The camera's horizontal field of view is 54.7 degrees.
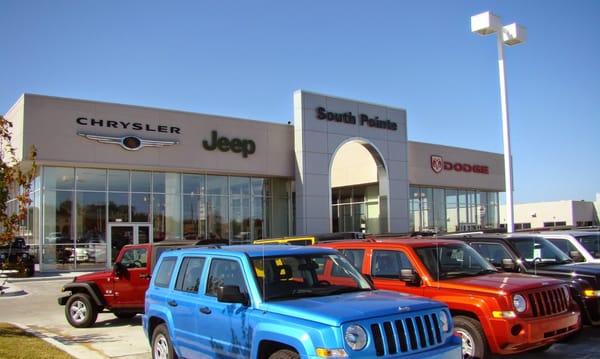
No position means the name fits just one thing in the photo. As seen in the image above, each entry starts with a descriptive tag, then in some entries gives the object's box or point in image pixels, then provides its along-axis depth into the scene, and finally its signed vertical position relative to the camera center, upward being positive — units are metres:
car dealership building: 25.28 +2.42
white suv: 11.91 -0.60
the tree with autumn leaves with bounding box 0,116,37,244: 10.20 +0.60
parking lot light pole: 20.06 +6.27
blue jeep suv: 5.28 -0.93
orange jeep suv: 7.31 -1.01
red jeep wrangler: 12.15 -1.37
